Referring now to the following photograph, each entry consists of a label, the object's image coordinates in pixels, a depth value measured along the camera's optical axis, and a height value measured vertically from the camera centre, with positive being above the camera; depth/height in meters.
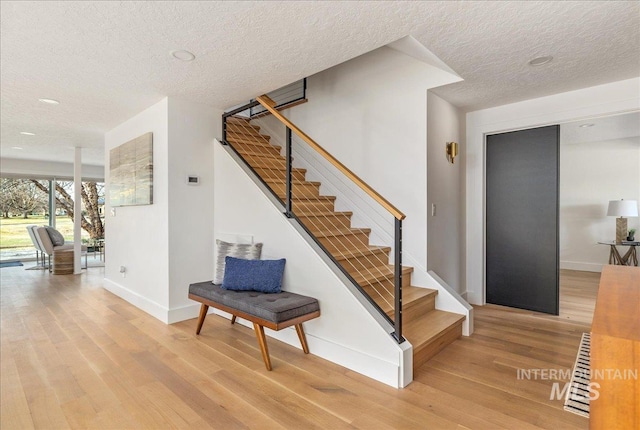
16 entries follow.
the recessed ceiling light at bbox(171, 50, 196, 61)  2.54 +1.23
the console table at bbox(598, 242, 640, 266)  5.69 -0.76
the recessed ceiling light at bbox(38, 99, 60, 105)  3.64 +1.24
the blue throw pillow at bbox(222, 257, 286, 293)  2.96 -0.56
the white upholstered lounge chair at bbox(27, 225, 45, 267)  6.93 -0.50
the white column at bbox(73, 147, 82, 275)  6.52 -0.01
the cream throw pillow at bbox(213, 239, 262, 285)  3.30 -0.40
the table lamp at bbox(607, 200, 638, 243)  5.48 +0.00
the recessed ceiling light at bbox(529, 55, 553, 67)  2.68 +1.24
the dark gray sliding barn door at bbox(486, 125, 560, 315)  3.76 -0.08
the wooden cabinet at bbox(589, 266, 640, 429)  0.96 -0.48
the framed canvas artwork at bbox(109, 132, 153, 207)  3.86 +0.52
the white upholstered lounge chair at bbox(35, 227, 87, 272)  6.74 -0.55
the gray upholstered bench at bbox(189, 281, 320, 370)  2.46 -0.74
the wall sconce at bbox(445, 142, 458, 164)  3.76 +0.71
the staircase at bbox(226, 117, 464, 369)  2.86 -0.40
